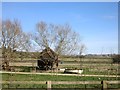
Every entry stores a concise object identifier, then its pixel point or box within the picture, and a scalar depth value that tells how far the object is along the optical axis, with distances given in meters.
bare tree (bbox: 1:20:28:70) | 36.19
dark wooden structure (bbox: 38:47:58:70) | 36.78
